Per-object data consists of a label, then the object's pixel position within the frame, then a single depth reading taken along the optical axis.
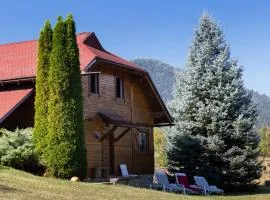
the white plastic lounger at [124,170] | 24.82
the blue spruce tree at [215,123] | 25.14
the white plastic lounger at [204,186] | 22.88
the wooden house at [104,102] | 22.73
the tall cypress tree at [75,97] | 19.53
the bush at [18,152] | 19.06
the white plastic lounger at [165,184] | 22.36
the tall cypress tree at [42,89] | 19.80
